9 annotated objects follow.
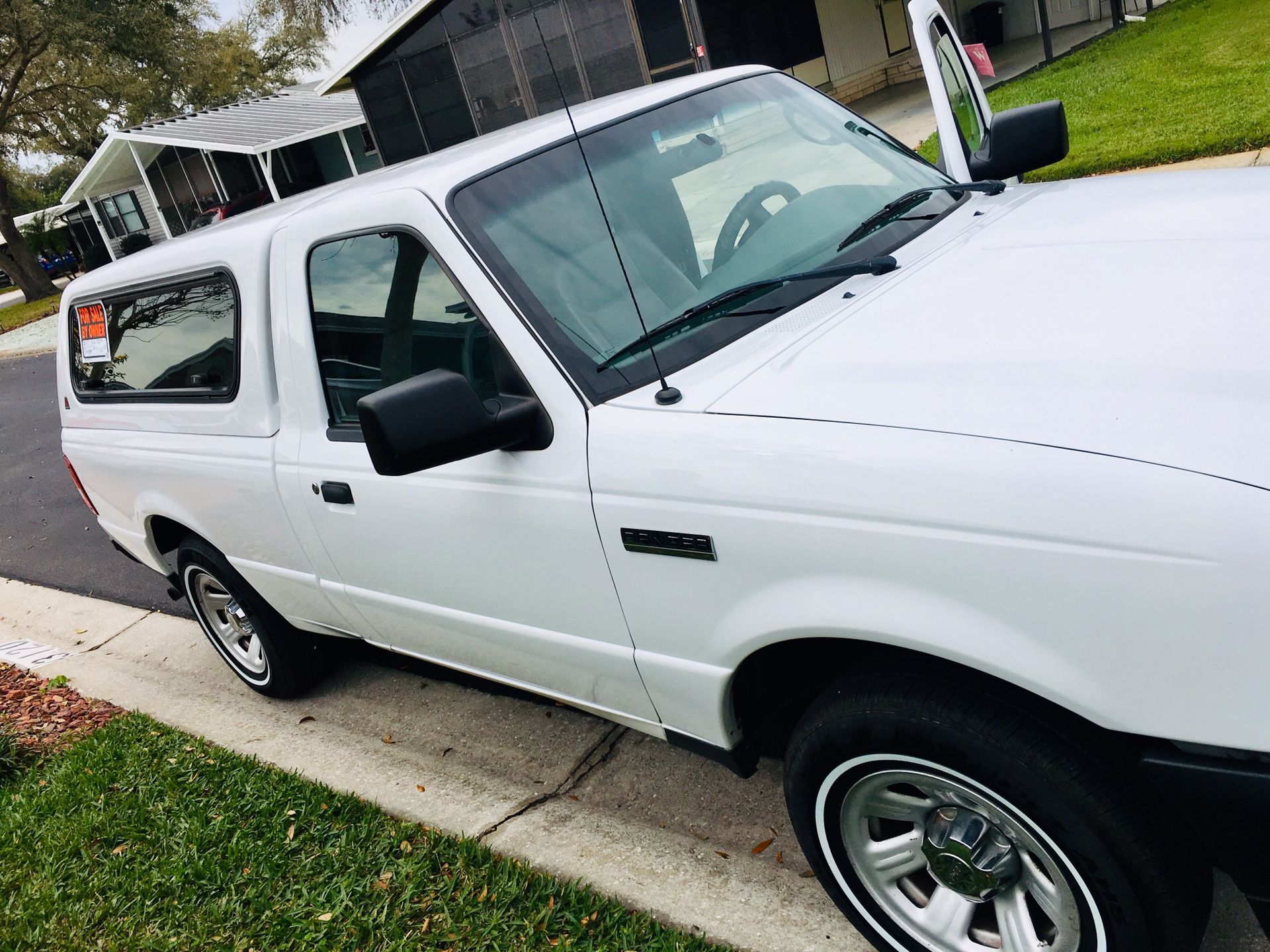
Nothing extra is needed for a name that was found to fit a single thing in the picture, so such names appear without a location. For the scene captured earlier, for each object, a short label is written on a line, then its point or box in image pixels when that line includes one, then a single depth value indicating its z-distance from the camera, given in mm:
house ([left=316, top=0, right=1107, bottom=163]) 22531
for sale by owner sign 4414
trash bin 22688
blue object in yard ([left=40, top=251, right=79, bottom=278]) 49875
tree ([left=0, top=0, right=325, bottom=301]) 35625
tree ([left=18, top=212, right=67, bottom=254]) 50625
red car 31891
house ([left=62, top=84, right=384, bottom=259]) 32312
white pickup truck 1722
